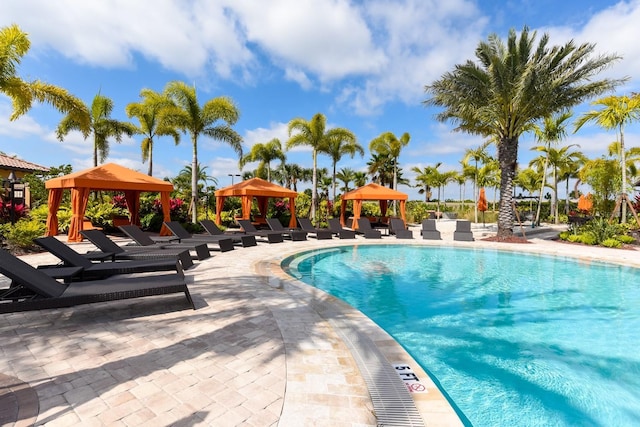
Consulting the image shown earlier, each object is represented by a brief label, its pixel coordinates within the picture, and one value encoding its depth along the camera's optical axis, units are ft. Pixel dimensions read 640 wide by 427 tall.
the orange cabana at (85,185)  37.55
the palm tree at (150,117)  52.95
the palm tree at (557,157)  76.28
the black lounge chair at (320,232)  48.55
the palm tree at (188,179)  113.91
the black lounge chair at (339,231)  49.18
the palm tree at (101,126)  59.72
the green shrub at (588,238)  44.01
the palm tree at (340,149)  76.89
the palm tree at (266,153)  113.67
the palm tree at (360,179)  134.21
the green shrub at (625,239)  42.86
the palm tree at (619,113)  44.55
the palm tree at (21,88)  28.22
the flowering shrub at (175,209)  57.72
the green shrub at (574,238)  45.74
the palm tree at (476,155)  82.19
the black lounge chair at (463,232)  47.93
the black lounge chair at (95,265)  17.07
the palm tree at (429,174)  126.82
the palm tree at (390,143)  91.81
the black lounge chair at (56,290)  11.57
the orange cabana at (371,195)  57.52
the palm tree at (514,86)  41.75
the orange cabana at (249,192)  51.60
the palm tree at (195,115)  51.44
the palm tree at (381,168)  109.60
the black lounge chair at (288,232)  45.88
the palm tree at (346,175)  140.15
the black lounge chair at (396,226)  53.78
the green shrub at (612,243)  41.06
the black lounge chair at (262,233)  42.98
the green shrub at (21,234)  30.89
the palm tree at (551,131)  67.87
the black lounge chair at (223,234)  38.02
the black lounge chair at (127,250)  22.50
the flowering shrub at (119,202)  56.59
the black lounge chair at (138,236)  28.17
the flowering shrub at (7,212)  44.01
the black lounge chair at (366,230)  49.90
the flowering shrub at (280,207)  70.84
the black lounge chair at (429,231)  48.83
